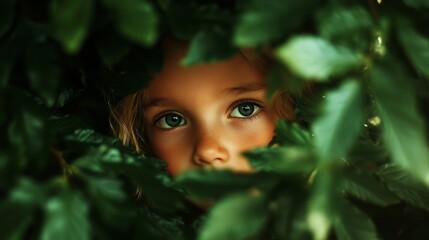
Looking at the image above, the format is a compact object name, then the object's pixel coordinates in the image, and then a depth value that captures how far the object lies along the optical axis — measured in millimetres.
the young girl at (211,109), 1005
